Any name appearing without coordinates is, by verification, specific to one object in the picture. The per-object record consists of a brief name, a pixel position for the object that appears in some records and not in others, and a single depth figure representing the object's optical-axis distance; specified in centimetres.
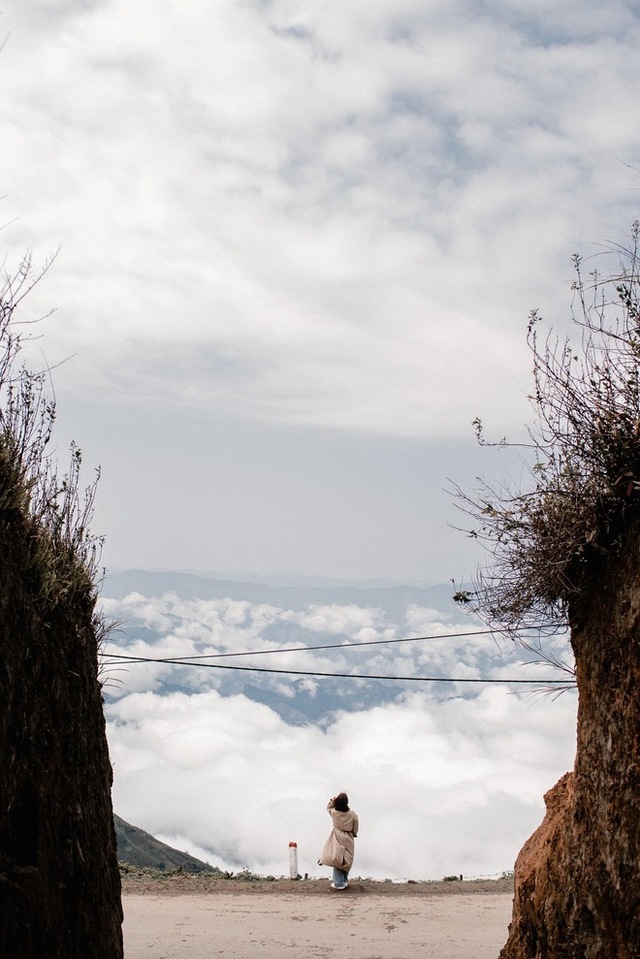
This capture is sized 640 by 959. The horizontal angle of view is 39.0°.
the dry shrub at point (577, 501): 624
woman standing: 1614
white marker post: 1814
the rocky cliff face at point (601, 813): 591
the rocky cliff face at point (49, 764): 580
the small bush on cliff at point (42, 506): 629
